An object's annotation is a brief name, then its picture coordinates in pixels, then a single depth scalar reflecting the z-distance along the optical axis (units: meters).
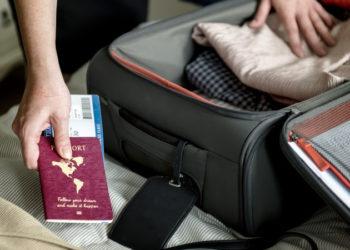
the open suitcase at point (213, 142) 1.13
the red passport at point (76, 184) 1.10
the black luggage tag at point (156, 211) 1.16
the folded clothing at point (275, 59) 1.27
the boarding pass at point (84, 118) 1.18
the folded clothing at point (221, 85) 1.37
